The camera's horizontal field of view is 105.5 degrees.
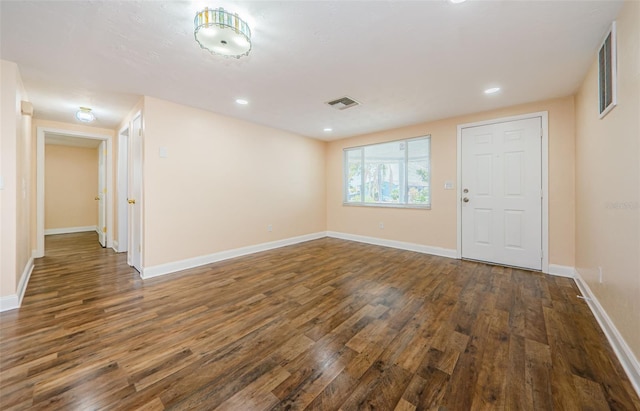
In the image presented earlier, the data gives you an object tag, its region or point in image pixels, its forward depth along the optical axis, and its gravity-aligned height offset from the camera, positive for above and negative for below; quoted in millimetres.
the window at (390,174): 4434 +624
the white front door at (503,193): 3344 +179
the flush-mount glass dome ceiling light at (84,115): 3500 +1302
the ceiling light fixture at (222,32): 1564 +1161
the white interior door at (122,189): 4383 +270
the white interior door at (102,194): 4780 +206
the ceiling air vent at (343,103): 3211 +1395
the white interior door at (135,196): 3299 +115
